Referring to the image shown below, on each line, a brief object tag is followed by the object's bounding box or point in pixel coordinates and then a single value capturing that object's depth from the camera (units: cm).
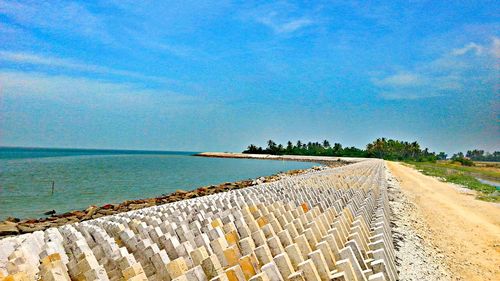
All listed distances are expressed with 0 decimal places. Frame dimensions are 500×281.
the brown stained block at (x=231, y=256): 286
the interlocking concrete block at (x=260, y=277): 229
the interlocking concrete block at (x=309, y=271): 247
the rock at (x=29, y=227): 995
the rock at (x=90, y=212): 1270
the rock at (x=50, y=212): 1606
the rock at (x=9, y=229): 943
